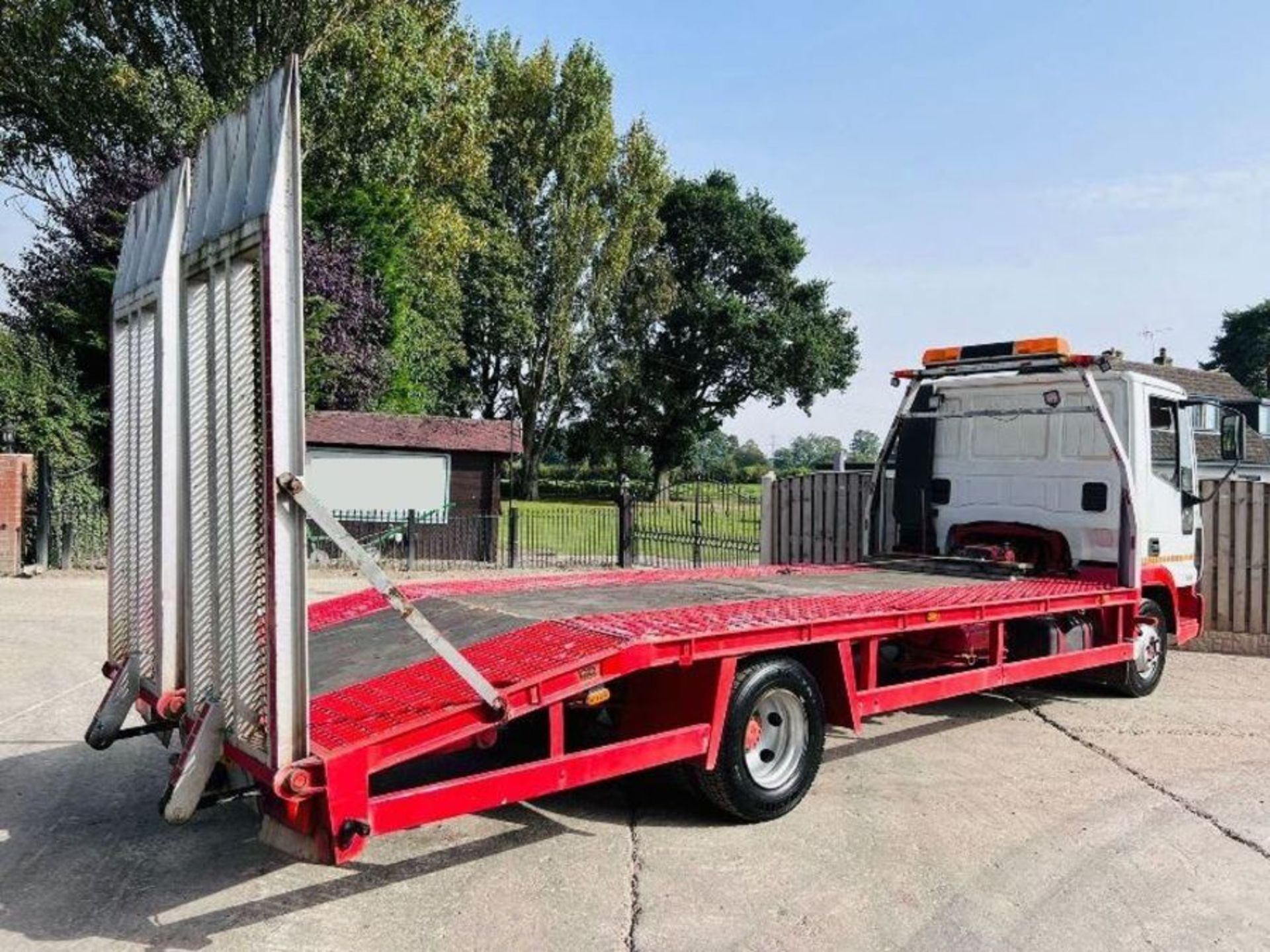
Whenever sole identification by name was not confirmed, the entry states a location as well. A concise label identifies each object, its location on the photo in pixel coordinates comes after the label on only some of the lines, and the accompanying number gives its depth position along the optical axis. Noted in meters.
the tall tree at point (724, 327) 45.69
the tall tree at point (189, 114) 21.27
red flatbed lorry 3.62
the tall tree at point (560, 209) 37.56
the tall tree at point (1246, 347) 73.69
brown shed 20.25
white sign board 20.20
